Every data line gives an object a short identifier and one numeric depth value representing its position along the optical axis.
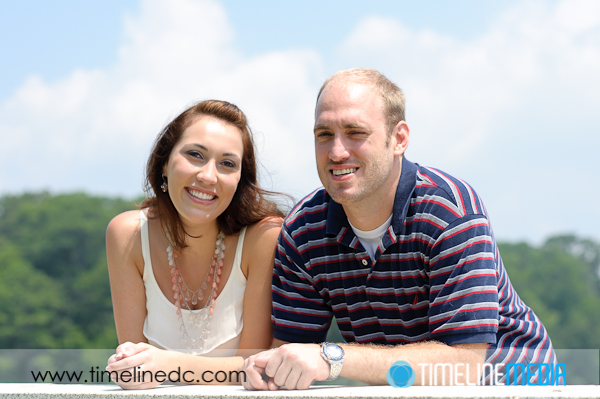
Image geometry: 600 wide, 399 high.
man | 2.85
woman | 3.66
